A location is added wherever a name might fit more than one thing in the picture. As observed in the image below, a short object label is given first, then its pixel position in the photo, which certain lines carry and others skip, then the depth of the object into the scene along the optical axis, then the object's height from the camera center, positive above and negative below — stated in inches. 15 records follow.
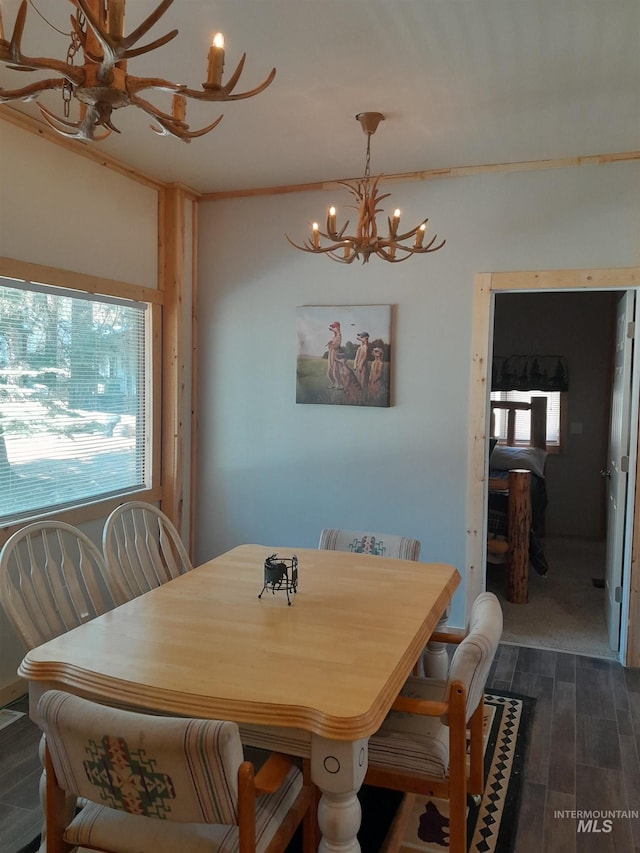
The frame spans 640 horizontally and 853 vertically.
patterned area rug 84.8 -57.2
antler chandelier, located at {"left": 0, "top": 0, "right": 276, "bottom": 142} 51.0 +27.1
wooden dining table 60.4 -28.6
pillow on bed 224.5 -21.2
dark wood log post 177.6 -37.3
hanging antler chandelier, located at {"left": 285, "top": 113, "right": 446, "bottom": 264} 111.3 +28.2
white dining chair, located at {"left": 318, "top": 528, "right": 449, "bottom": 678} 117.0 -26.7
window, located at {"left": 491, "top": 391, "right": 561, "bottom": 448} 268.7 -8.1
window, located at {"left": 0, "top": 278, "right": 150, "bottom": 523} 123.8 -1.3
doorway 138.6 -3.6
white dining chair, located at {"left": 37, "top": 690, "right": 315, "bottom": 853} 49.2 -29.9
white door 138.9 -12.6
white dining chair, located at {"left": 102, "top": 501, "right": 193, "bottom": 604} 99.7 -27.3
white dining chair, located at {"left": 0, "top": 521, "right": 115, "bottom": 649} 79.4 -26.6
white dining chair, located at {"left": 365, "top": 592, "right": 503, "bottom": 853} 69.0 -39.4
